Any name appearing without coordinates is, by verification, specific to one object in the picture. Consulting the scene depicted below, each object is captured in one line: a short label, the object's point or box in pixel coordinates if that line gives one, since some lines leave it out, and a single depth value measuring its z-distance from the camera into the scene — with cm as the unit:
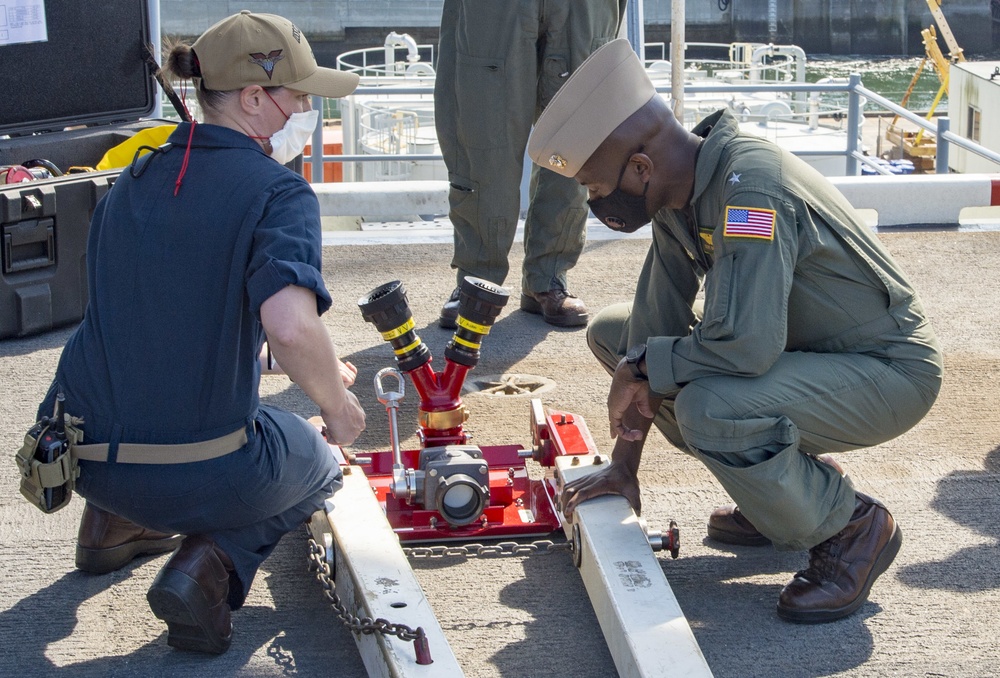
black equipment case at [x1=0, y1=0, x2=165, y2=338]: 480
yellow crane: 2403
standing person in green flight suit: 468
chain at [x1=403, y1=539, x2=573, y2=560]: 315
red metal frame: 320
